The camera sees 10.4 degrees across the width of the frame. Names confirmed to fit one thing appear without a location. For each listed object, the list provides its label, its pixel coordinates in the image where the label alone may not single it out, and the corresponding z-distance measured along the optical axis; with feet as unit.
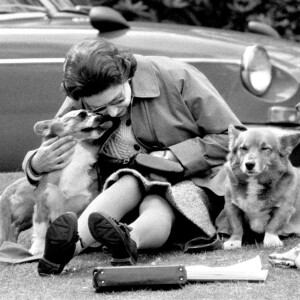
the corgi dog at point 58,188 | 27.29
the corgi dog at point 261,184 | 26.24
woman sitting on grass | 25.64
